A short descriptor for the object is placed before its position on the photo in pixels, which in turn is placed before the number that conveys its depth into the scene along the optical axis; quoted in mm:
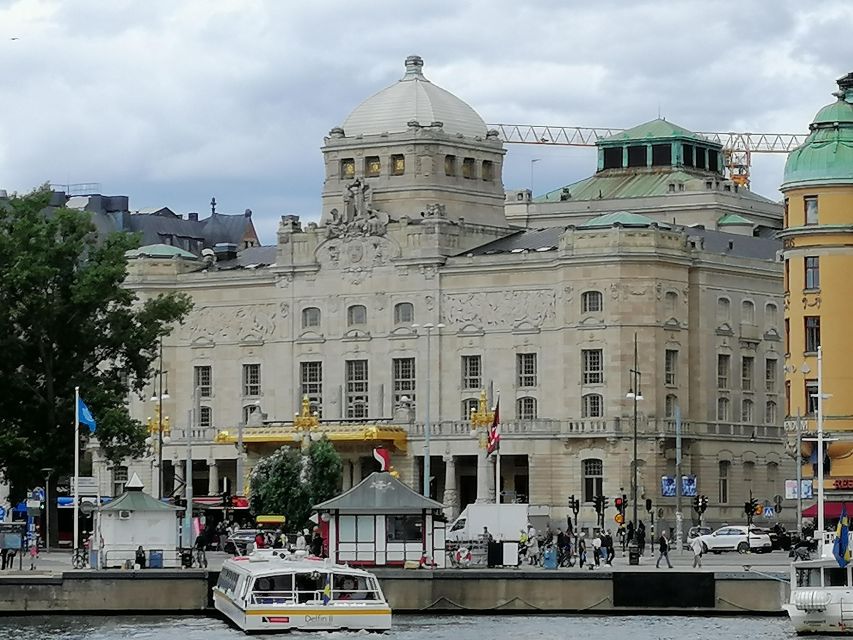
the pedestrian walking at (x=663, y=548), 123438
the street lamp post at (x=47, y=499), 142500
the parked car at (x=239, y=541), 135412
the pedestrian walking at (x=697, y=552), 121144
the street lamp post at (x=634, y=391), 164500
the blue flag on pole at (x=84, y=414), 130875
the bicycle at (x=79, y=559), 117644
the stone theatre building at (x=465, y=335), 177250
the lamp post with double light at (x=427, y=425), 161625
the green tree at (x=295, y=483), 164375
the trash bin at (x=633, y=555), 126562
